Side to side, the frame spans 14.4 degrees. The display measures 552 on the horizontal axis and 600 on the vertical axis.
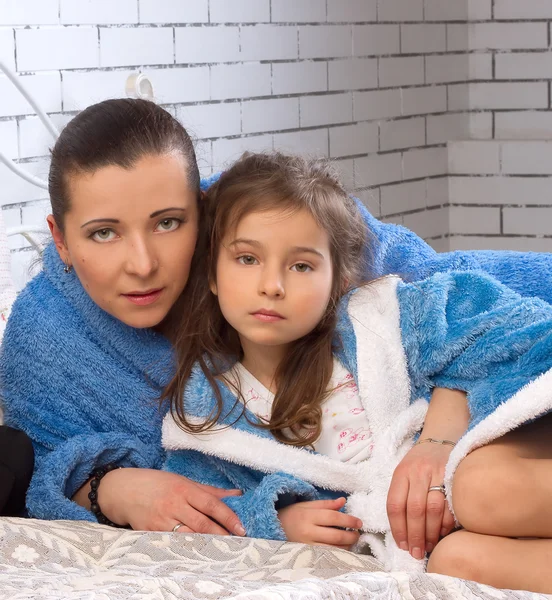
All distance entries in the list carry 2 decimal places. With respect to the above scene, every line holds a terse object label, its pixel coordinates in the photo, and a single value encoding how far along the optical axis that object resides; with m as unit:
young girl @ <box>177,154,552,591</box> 2.04
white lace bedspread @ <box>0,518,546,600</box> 1.83
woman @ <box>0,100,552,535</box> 2.13
